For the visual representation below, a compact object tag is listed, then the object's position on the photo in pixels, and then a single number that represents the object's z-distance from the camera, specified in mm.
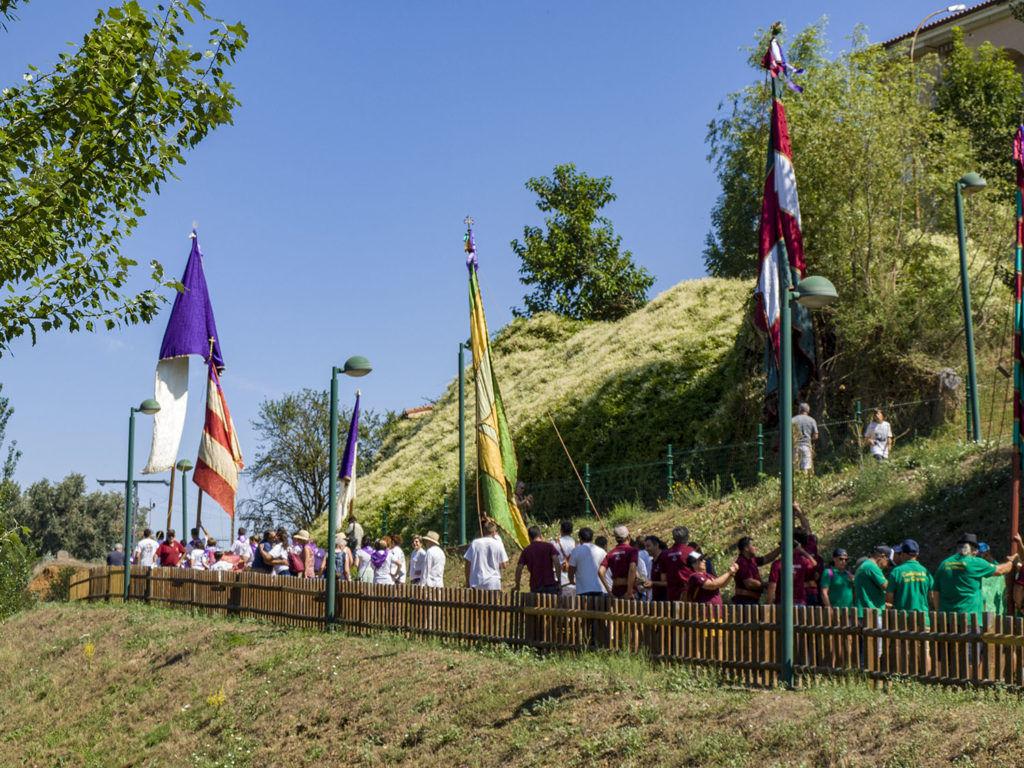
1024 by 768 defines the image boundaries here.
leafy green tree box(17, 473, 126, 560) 72625
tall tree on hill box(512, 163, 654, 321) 53719
